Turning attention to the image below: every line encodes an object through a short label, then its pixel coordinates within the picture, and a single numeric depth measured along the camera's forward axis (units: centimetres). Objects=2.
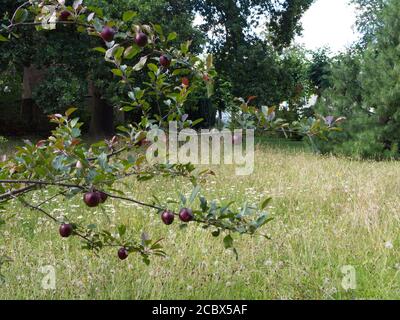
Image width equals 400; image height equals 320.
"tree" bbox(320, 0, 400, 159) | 1196
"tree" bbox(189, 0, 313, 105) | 1644
